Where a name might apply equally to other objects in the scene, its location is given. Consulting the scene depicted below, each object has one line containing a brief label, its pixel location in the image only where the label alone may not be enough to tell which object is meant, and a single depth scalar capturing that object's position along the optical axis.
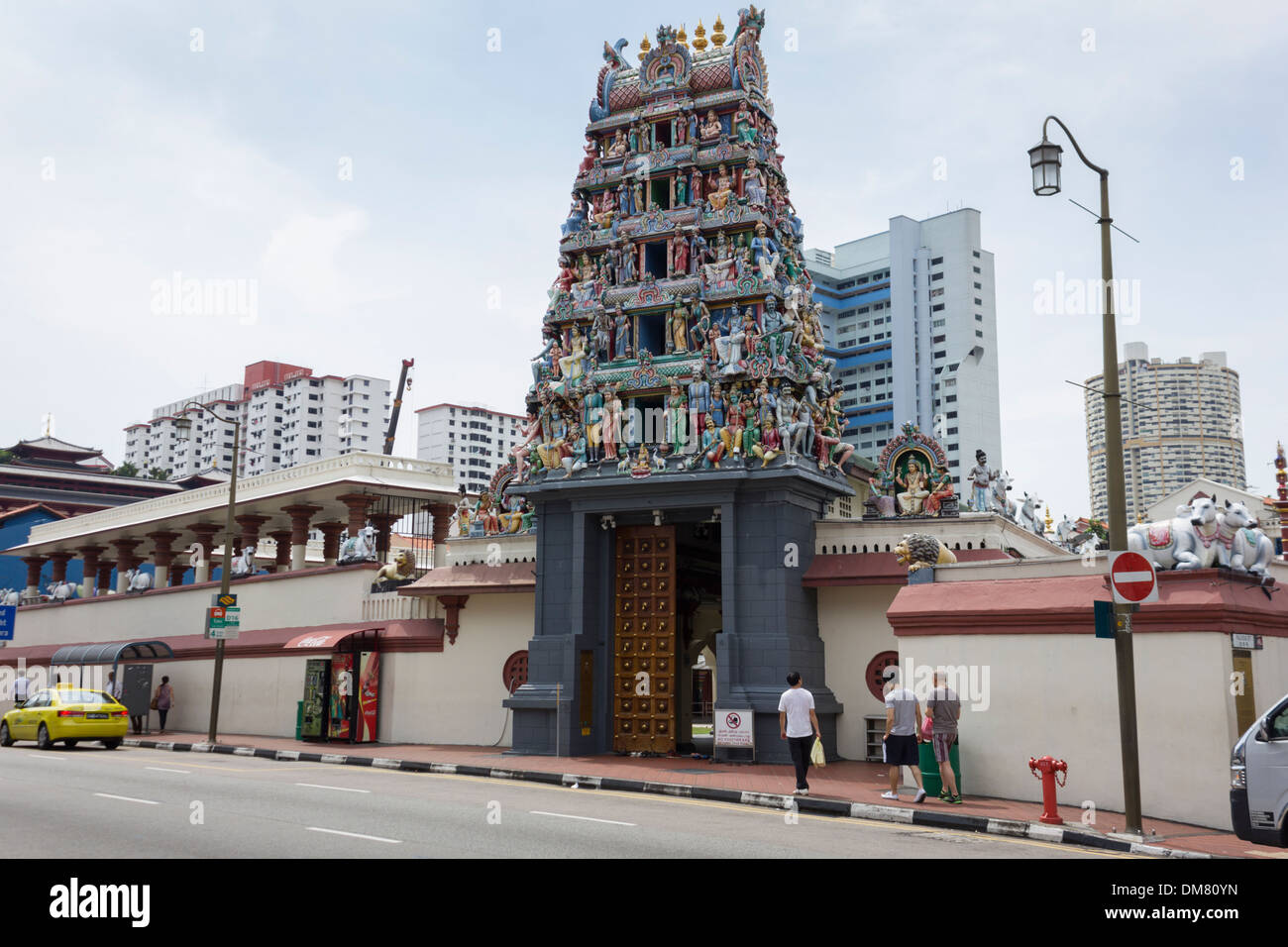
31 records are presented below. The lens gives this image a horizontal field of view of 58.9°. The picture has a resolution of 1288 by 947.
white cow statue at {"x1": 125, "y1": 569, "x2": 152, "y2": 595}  46.34
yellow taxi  26.95
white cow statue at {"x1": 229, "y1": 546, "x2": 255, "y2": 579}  39.25
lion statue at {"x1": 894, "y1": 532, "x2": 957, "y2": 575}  20.11
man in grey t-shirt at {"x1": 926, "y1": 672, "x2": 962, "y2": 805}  16.67
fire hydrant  14.91
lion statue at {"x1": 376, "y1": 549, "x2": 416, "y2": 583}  31.61
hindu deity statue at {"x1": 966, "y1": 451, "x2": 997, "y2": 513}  28.08
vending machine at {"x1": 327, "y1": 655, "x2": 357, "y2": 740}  28.91
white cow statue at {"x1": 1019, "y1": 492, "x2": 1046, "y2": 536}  30.27
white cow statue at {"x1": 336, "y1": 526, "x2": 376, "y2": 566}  33.09
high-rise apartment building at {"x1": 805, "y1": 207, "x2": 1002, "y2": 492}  110.94
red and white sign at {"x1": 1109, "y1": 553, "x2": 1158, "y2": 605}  14.09
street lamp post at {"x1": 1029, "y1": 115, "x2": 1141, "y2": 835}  13.86
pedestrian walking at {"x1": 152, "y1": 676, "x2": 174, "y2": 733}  34.12
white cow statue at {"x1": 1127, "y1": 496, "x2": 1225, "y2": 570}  16.03
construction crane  77.88
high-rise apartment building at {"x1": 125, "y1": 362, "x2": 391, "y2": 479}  144.38
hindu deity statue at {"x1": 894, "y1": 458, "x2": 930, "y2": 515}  26.59
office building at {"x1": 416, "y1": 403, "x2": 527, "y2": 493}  158.50
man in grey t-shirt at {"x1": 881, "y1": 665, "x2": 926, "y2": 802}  16.92
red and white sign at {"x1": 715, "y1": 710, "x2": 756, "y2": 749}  23.42
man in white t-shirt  17.59
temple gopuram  24.73
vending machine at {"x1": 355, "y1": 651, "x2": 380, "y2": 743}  29.05
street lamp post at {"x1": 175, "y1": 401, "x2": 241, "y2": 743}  29.38
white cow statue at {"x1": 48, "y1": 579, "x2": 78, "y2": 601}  50.72
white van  11.59
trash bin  17.14
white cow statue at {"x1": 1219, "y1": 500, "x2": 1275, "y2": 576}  16.06
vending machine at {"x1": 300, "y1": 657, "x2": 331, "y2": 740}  29.08
